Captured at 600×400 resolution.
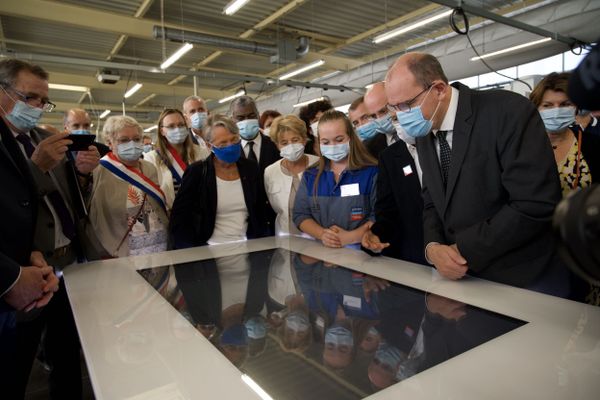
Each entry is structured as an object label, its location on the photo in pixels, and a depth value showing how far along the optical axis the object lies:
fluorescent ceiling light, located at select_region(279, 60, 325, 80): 7.15
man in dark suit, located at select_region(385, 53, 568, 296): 1.16
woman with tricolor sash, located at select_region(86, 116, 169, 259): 2.08
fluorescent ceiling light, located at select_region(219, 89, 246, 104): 10.83
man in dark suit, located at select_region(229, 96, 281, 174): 3.00
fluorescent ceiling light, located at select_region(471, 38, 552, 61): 6.17
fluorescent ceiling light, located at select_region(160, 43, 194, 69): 5.80
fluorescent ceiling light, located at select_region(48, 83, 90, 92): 9.04
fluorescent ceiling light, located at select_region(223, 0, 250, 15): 4.55
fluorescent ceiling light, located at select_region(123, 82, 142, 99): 9.31
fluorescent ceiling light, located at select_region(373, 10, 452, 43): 5.02
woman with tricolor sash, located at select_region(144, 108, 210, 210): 2.78
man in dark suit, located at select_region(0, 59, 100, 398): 1.57
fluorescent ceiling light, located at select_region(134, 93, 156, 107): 13.47
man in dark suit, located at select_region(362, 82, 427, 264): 1.81
